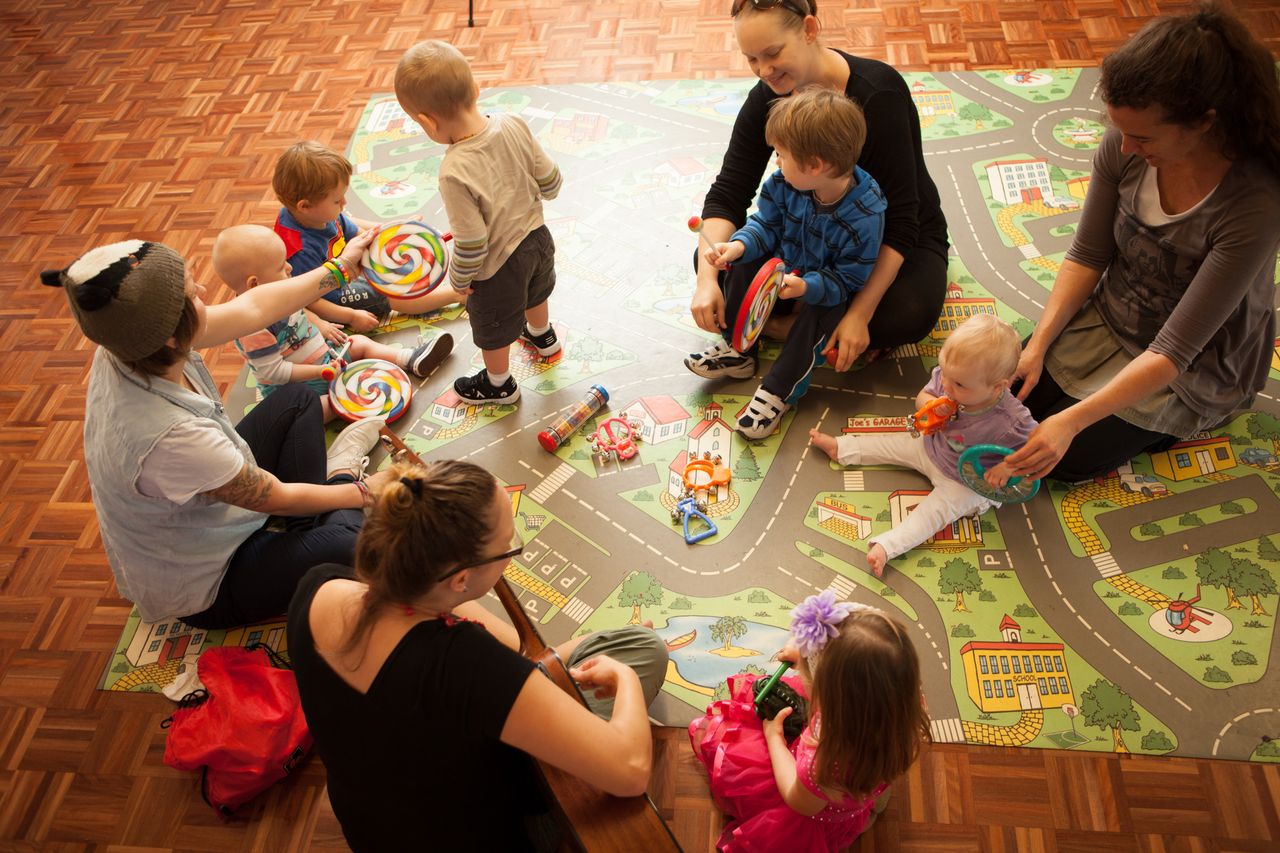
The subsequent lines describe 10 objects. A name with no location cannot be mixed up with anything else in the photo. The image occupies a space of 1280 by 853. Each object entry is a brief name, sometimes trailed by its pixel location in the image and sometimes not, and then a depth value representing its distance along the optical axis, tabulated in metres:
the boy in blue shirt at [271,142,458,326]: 2.84
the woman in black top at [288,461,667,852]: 1.51
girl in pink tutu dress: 1.67
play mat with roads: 2.22
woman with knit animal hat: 1.92
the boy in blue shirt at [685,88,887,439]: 2.40
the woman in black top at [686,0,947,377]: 2.48
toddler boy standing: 2.41
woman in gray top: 1.96
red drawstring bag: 2.17
